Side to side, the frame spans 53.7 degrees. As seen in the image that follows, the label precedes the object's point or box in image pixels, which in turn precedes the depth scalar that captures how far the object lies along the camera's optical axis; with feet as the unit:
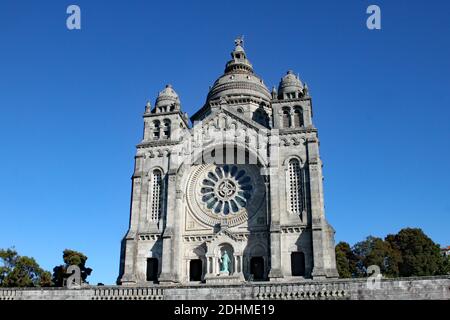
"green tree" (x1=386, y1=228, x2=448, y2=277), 183.11
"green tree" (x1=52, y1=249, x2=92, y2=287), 177.78
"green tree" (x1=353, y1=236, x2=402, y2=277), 186.91
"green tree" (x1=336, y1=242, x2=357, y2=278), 188.82
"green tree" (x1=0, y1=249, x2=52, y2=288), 149.88
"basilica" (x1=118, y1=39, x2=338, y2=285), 125.49
